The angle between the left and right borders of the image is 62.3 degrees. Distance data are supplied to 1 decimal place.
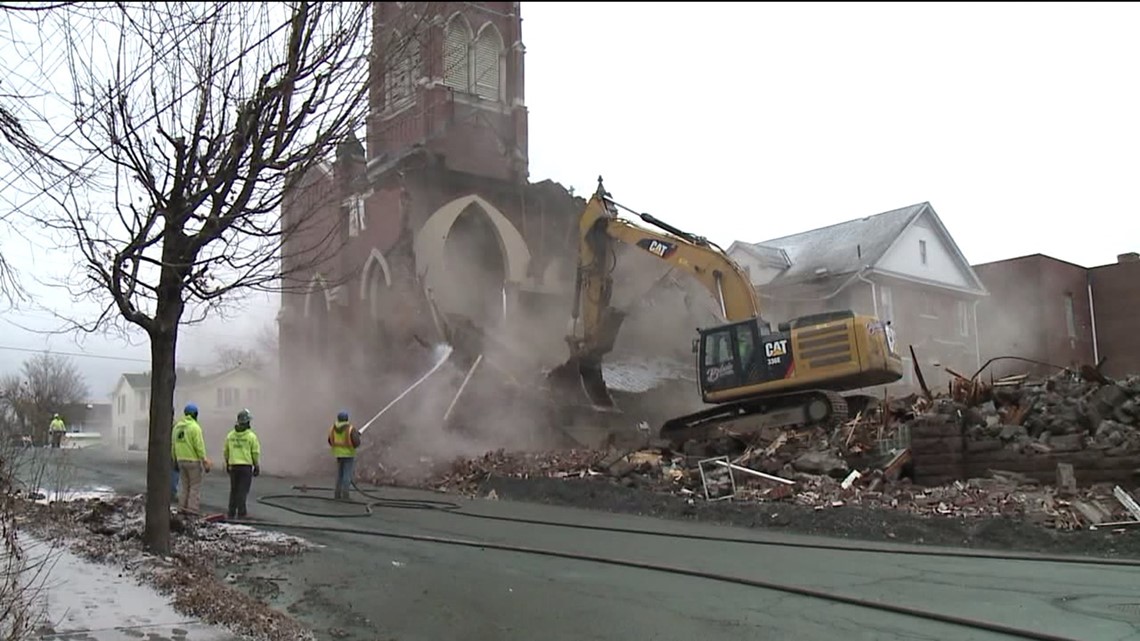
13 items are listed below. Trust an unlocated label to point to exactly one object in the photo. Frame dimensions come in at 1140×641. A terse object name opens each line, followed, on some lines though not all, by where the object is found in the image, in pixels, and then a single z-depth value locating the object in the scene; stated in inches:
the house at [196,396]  1808.9
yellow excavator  741.3
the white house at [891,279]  1390.3
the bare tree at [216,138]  303.3
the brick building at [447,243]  1186.6
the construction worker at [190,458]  486.3
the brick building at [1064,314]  1444.4
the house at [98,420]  2034.0
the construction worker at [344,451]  619.8
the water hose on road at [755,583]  257.2
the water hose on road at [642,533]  393.7
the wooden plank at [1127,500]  439.8
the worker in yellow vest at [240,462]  505.0
